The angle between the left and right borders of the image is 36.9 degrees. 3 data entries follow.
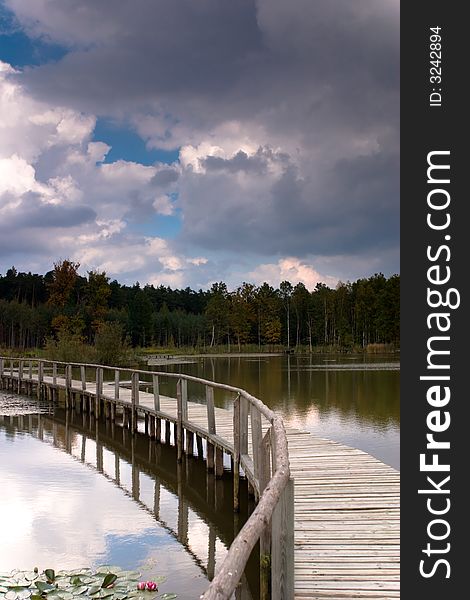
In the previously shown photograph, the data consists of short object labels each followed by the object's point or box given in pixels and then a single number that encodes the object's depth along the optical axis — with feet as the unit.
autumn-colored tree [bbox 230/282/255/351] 264.72
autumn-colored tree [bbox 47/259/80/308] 218.79
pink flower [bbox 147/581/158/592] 22.13
